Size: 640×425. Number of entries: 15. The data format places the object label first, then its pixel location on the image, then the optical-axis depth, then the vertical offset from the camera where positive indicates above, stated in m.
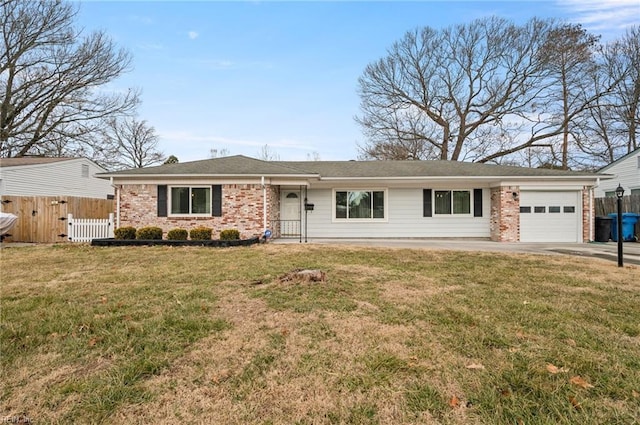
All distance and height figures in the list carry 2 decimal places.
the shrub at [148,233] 10.70 -0.69
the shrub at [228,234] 10.78 -0.75
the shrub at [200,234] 10.66 -0.73
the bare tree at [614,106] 19.81 +6.43
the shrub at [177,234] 10.59 -0.73
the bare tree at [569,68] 21.09 +9.14
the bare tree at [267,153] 36.12 +6.32
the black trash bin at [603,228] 12.24 -0.69
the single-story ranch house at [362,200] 11.81 +0.39
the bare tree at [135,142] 31.67 +6.90
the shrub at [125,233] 10.58 -0.68
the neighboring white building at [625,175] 15.88 +1.70
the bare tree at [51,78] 20.11 +8.88
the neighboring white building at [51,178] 15.31 +1.75
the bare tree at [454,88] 22.42 +8.79
